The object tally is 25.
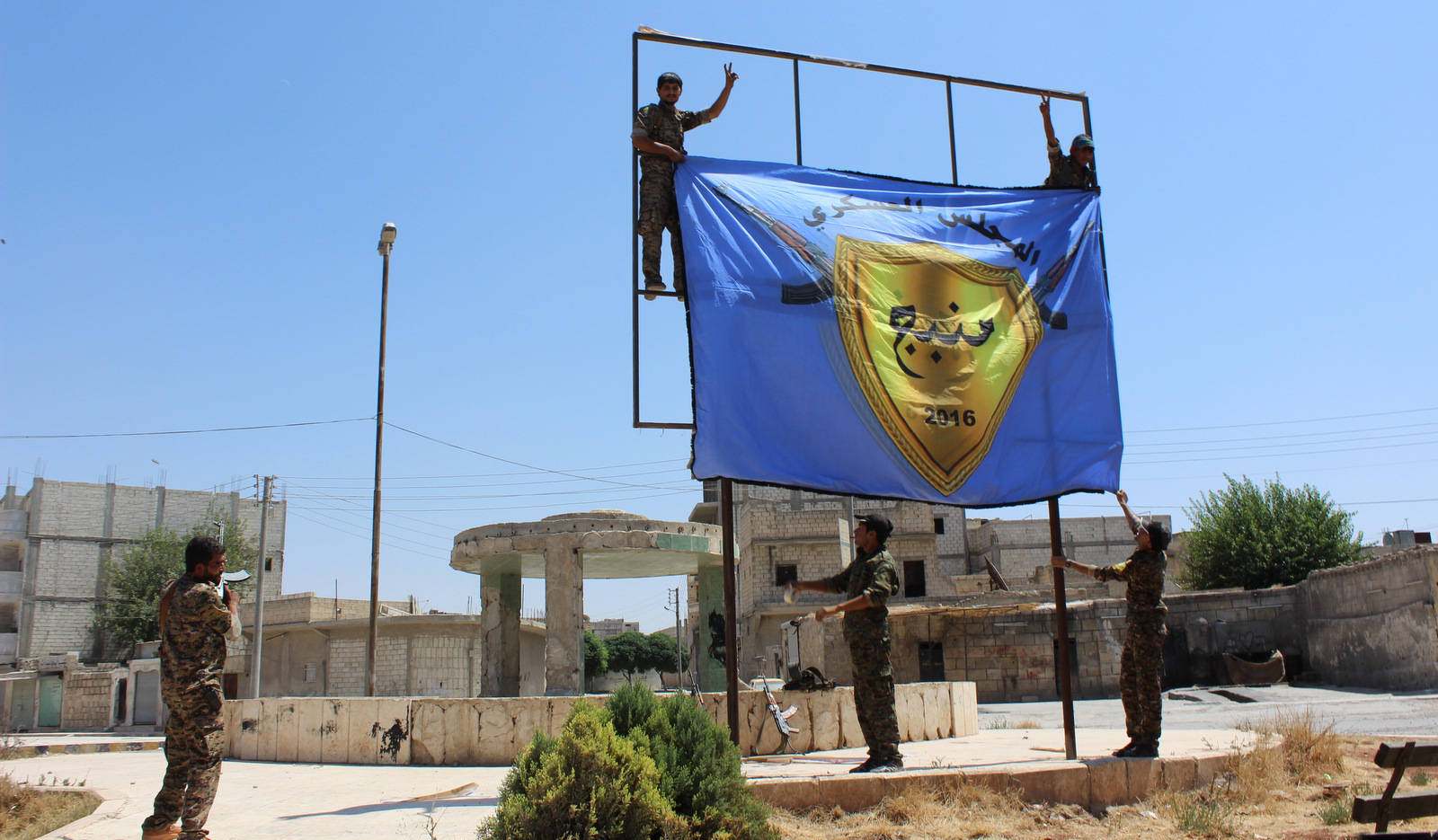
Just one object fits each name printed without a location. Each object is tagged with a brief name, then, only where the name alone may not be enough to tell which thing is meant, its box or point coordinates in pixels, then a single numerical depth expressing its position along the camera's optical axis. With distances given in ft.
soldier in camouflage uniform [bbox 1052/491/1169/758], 23.99
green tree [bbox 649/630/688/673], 246.27
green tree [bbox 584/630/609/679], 211.00
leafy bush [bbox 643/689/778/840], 15.55
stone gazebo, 45.27
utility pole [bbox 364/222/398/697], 57.11
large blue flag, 24.62
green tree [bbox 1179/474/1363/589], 110.73
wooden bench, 15.17
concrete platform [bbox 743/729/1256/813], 20.26
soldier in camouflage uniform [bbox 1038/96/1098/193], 31.50
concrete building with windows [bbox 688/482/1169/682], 136.77
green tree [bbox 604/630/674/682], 242.78
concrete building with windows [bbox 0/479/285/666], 153.38
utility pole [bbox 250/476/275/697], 95.35
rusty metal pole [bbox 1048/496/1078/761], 24.82
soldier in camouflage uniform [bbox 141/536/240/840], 17.02
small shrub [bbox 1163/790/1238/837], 20.22
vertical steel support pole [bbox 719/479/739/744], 22.57
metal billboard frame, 25.85
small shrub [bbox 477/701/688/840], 14.39
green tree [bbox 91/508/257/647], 150.30
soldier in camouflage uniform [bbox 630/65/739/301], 25.86
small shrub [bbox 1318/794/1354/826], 20.81
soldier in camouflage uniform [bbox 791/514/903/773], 22.34
